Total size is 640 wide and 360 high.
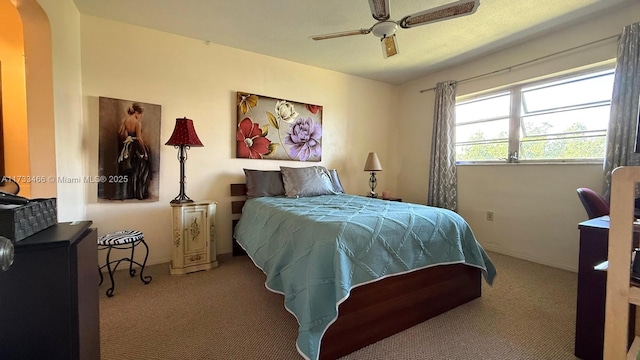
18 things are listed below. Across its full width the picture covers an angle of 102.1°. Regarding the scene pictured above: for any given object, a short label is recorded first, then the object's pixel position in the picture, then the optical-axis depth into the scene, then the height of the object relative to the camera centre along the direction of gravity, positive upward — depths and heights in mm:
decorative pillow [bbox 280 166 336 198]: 3053 -111
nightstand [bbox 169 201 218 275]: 2527 -667
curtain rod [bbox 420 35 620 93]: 2471 +1311
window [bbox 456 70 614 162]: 2615 +645
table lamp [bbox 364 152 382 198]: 3865 +134
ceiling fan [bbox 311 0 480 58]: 1753 +1156
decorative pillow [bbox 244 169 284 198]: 3027 -130
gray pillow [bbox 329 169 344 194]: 3459 -119
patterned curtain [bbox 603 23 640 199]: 2250 +640
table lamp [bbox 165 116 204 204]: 2529 +344
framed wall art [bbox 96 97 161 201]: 2578 +209
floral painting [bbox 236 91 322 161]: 3256 +585
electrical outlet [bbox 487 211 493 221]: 3357 -522
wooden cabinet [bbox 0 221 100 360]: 636 -333
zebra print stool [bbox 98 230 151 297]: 2084 -579
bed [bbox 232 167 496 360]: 1372 -587
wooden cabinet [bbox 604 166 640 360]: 739 -261
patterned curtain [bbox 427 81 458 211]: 3674 +379
